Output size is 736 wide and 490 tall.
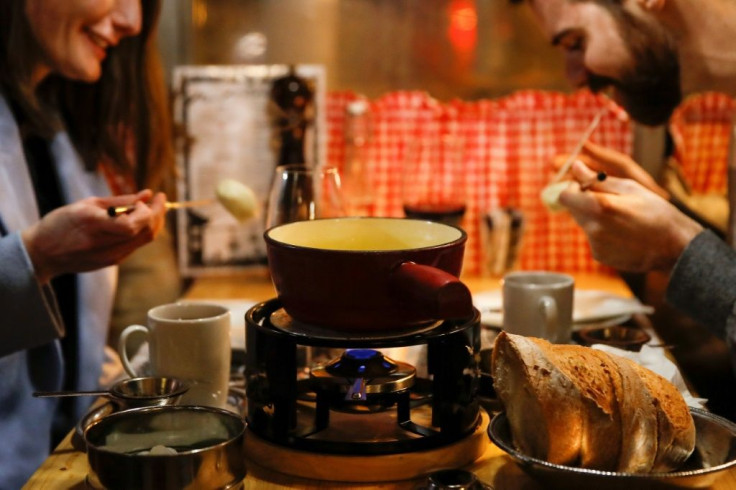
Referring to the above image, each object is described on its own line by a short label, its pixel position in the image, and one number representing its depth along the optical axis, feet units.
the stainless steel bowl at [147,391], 3.32
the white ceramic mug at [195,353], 3.66
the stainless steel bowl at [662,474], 2.67
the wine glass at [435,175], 7.30
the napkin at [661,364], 3.70
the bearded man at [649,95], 4.43
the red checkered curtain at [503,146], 7.74
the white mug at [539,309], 4.48
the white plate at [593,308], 5.22
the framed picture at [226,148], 7.30
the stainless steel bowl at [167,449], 2.71
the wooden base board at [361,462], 3.06
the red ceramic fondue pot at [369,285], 2.79
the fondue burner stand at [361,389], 3.08
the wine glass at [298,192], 4.44
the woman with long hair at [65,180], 4.66
